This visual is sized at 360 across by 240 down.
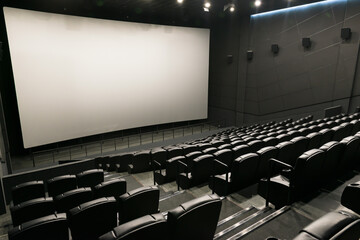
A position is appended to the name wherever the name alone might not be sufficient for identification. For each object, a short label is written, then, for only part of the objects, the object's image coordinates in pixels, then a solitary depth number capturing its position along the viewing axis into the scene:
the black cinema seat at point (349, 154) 3.25
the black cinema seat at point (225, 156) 4.16
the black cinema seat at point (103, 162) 8.03
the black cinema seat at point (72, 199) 2.88
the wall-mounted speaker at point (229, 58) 13.53
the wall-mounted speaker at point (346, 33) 8.87
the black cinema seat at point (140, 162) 6.23
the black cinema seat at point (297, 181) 2.71
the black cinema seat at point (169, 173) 4.90
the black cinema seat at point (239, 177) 3.38
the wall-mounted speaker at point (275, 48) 11.45
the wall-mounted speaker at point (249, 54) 12.52
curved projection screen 8.93
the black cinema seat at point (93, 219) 2.18
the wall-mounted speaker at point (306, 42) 10.23
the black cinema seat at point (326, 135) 4.55
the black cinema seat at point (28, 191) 3.69
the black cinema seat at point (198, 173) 4.08
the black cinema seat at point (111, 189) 3.08
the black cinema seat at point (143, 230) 1.54
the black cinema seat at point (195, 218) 1.77
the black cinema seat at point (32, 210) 2.72
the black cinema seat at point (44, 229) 1.96
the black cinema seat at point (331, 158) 3.00
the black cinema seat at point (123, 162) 7.05
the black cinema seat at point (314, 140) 4.28
